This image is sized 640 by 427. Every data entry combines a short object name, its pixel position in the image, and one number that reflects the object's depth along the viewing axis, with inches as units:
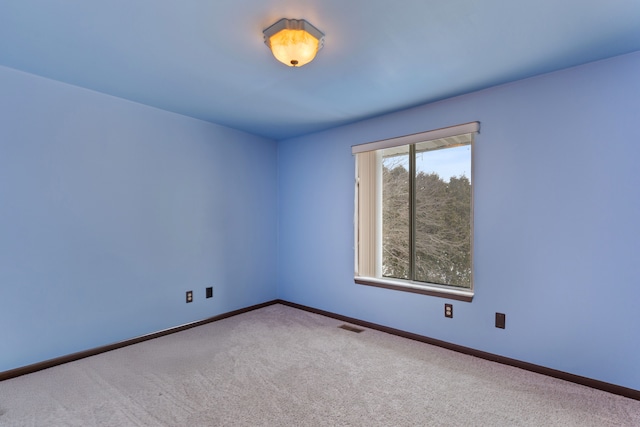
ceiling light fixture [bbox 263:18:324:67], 64.4
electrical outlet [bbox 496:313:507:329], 96.2
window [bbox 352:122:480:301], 114.6
